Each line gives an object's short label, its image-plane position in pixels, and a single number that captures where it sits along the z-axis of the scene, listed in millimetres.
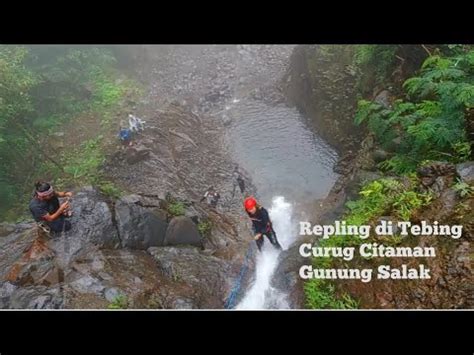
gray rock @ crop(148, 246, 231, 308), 5113
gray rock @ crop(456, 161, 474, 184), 4398
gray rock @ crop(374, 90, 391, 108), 6060
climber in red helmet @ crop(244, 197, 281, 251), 5645
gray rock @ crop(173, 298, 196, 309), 4953
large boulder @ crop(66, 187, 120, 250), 5305
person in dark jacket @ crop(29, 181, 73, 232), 5020
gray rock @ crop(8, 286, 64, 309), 4812
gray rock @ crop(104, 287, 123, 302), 4859
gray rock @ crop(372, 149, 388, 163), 5572
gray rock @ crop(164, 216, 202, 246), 5617
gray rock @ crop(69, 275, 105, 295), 4889
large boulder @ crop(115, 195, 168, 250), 5434
